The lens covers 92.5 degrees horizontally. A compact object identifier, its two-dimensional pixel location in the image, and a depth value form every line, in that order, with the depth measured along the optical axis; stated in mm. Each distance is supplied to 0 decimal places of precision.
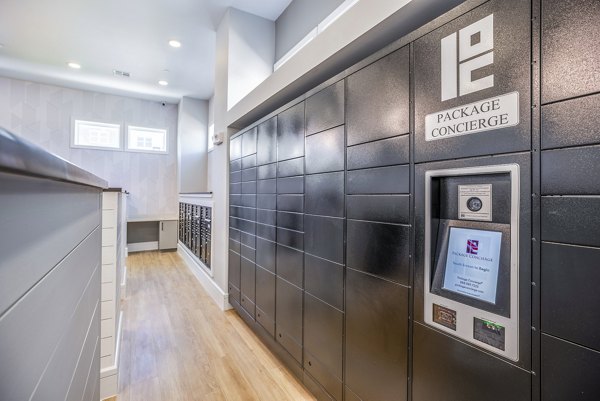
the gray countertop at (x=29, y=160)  289
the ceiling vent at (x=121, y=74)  5254
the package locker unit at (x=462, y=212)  840
